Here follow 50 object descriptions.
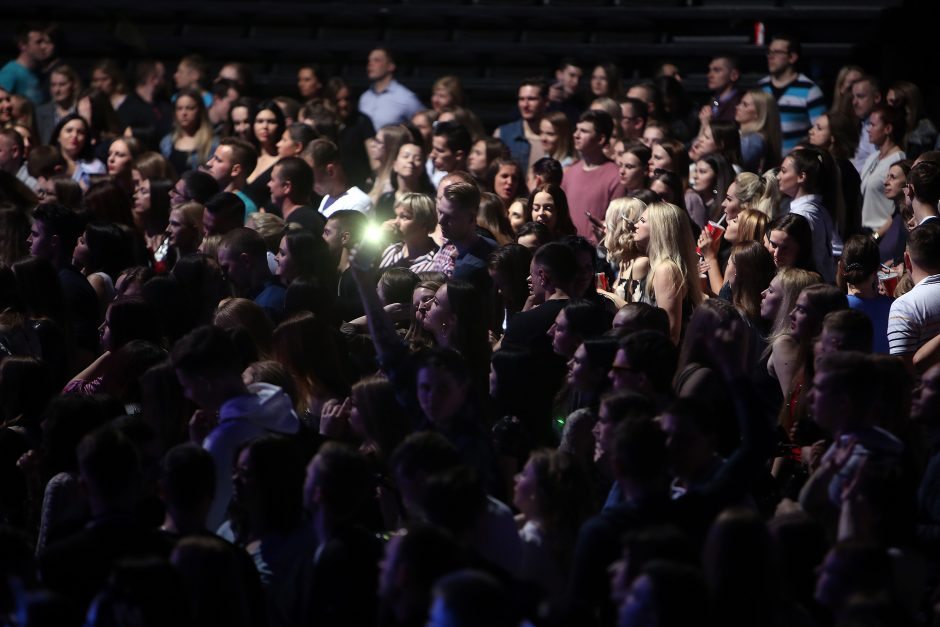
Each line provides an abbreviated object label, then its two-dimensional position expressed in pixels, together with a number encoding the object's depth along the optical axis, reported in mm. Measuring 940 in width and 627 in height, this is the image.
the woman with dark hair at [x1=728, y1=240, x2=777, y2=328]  13633
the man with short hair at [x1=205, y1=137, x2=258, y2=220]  18875
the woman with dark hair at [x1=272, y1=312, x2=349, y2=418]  11633
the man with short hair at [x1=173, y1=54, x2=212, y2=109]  26172
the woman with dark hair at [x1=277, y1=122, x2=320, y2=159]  19875
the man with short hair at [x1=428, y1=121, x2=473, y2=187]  19937
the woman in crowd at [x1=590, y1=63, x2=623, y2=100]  24187
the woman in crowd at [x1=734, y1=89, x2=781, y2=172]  19937
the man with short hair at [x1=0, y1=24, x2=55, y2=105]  26203
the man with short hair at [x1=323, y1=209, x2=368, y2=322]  15258
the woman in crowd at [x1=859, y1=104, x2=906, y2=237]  19234
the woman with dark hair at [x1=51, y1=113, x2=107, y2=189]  21219
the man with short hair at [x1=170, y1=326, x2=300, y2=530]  9711
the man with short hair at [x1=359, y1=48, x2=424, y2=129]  24969
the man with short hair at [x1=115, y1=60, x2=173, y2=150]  22719
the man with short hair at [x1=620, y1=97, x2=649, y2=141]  21672
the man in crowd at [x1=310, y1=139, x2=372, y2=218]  18359
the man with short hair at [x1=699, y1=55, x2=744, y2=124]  22828
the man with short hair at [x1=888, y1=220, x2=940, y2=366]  12609
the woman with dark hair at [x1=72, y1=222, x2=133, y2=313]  15547
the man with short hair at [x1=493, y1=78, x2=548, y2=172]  22375
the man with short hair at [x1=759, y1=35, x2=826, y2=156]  22750
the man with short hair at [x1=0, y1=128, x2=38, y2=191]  20328
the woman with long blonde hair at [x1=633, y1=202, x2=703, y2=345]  13953
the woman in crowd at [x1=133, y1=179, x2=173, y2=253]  18125
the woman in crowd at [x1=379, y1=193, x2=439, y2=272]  16172
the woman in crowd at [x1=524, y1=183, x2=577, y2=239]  16562
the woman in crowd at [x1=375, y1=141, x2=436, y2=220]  18891
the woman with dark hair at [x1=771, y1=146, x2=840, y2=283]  16047
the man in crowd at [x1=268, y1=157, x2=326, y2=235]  17219
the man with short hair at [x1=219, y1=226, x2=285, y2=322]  14297
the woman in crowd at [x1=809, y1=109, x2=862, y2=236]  18109
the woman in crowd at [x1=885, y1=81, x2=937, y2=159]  20078
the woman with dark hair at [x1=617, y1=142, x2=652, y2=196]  17969
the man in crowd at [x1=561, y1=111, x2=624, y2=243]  18766
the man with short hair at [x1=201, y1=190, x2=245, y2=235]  15930
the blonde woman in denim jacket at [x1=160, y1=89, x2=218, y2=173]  22422
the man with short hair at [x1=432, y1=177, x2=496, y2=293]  14453
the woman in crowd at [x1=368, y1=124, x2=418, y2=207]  19953
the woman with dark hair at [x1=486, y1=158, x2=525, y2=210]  18922
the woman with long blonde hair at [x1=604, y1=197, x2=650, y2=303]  14633
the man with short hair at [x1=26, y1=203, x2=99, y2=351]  15008
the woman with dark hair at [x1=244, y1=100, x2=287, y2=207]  20109
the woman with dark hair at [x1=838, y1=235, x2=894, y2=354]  13148
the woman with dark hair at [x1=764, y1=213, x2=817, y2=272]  14039
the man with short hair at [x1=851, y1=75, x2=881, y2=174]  20734
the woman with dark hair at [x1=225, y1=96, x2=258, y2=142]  21687
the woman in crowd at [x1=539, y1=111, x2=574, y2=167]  20562
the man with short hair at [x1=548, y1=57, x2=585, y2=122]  23844
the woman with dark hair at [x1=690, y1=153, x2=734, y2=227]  18078
